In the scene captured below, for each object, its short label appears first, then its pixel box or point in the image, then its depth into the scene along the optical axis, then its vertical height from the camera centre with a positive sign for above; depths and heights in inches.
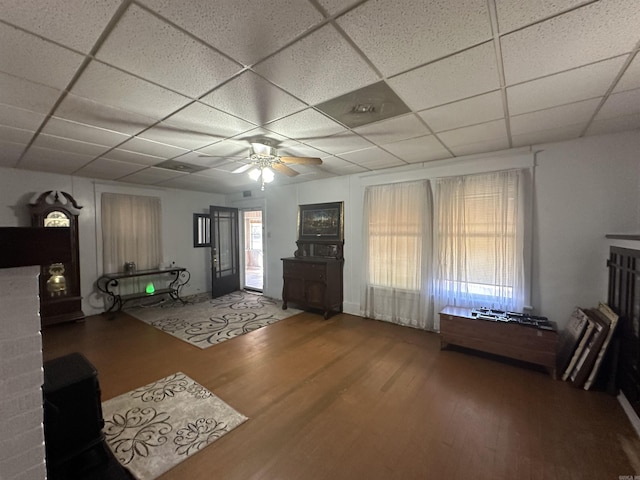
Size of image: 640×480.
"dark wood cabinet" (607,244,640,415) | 84.0 -30.8
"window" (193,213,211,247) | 251.6 +5.1
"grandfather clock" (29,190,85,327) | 160.7 -24.2
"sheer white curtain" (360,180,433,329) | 154.1 -12.8
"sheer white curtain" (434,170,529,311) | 126.9 -4.2
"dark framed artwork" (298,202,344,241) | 192.5 +9.5
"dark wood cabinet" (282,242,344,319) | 180.7 -33.8
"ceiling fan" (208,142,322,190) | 114.5 +33.1
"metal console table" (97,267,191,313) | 189.9 -38.3
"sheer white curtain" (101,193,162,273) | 195.0 +3.9
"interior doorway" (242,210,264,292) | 366.6 -13.4
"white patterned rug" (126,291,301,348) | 150.9 -55.8
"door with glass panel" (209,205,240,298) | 237.8 -15.5
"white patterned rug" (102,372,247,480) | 69.6 -57.8
